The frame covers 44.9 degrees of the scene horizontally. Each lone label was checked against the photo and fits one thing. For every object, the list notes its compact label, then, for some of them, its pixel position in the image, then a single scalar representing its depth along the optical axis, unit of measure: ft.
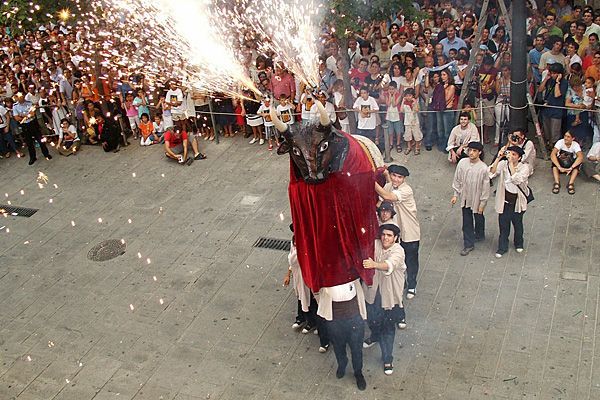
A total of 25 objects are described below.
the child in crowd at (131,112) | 47.09
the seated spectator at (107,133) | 46.78
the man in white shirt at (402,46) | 45.37
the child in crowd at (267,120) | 43.42
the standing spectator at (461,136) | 37.32
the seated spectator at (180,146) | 43.68
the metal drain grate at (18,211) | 40.22
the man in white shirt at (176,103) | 45.03
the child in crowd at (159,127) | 46.85
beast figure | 21.86
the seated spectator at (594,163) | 35.17
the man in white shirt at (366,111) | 40.60
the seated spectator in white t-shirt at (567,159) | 34.91
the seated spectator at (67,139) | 47.55
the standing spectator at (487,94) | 39.91
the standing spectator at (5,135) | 47.80
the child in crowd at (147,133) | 46.57
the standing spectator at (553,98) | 37.70
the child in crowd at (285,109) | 41.61
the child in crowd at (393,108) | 40.91
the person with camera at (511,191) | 29.35
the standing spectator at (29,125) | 46.68
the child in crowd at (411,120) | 40.52
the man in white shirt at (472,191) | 29.60
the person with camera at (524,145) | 32.71
